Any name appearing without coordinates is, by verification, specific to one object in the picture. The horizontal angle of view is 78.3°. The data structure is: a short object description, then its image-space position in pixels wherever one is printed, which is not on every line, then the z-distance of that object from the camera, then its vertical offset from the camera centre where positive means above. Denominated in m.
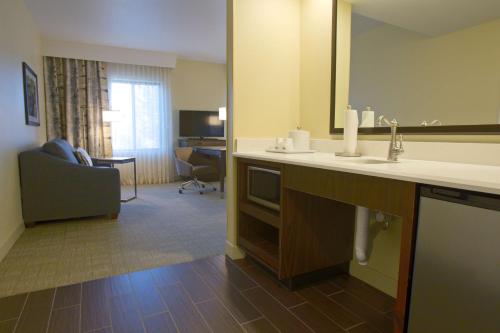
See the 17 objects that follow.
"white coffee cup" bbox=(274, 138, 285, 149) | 2.17 -0.06
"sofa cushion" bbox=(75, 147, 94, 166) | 3.84 -0.33
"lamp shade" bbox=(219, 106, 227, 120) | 5.75 +0.39
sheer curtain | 5.62 +0.24
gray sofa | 3.09 -0.58
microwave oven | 1.95 -0.35
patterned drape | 5.12 +0.53
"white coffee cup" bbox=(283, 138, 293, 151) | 2.14 -0.06
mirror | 1.40 +0.39
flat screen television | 6.13 +0.19
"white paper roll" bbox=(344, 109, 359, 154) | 1.86 +0.03
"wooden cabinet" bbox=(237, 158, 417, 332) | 1.16 -0.51
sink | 1.55 -0.13
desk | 4.55 -0.34
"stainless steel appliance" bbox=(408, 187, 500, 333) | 0.91 -0.41
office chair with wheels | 4.86 -0.54
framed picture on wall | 3.51 +0.43
